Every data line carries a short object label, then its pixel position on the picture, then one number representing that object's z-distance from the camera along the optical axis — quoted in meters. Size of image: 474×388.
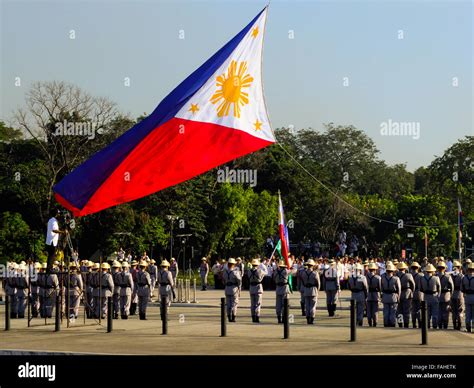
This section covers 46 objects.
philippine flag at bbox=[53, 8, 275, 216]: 19.17
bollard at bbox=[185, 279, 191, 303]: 37.19
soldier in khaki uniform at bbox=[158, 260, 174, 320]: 29.69
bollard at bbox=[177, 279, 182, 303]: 37.77
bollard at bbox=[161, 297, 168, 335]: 23.61
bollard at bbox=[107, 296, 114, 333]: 23.94
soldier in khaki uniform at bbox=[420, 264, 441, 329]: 25.59
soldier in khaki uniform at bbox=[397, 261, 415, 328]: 26.30
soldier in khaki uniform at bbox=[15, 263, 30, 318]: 29.98
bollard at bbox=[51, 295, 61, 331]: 24.59
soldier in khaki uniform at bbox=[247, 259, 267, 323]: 27.69
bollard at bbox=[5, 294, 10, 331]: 24.61
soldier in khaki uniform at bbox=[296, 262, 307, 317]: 27.50
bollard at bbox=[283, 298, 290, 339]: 22.02
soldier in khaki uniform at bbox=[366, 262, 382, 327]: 26.41
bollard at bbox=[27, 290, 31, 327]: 26.81
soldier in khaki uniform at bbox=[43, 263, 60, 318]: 28.70
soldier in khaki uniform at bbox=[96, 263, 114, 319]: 28.42
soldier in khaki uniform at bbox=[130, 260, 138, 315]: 31.00
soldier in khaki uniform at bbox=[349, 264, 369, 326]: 26.69
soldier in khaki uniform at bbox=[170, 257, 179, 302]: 42.94
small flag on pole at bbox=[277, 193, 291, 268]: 37.33
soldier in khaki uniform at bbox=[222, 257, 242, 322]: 27.56
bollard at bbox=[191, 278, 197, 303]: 36.87
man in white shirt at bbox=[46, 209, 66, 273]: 26.26
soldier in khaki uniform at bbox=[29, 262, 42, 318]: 30.02
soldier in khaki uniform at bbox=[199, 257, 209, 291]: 47.46
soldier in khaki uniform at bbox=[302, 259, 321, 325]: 26.72
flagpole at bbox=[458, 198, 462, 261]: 48.80
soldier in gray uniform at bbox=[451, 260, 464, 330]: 25.62
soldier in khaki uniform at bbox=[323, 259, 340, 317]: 29.80
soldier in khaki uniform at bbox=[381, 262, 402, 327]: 25.91
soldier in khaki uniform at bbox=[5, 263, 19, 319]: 30.09
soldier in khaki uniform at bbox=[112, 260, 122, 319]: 29.02
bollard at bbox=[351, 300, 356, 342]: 21.34
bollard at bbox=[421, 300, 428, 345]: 20.58
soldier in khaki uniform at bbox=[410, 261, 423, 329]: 26.19
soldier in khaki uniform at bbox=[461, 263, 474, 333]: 24.75
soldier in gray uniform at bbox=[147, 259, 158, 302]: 34.92
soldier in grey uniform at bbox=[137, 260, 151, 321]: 28.89
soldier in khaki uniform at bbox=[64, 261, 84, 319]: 28.39
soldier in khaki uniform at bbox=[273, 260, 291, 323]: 27.78
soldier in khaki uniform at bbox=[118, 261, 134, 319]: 28.73
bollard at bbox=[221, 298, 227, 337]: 23.03
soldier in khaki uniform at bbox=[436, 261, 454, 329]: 25.80
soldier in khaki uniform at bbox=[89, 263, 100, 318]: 28.64
